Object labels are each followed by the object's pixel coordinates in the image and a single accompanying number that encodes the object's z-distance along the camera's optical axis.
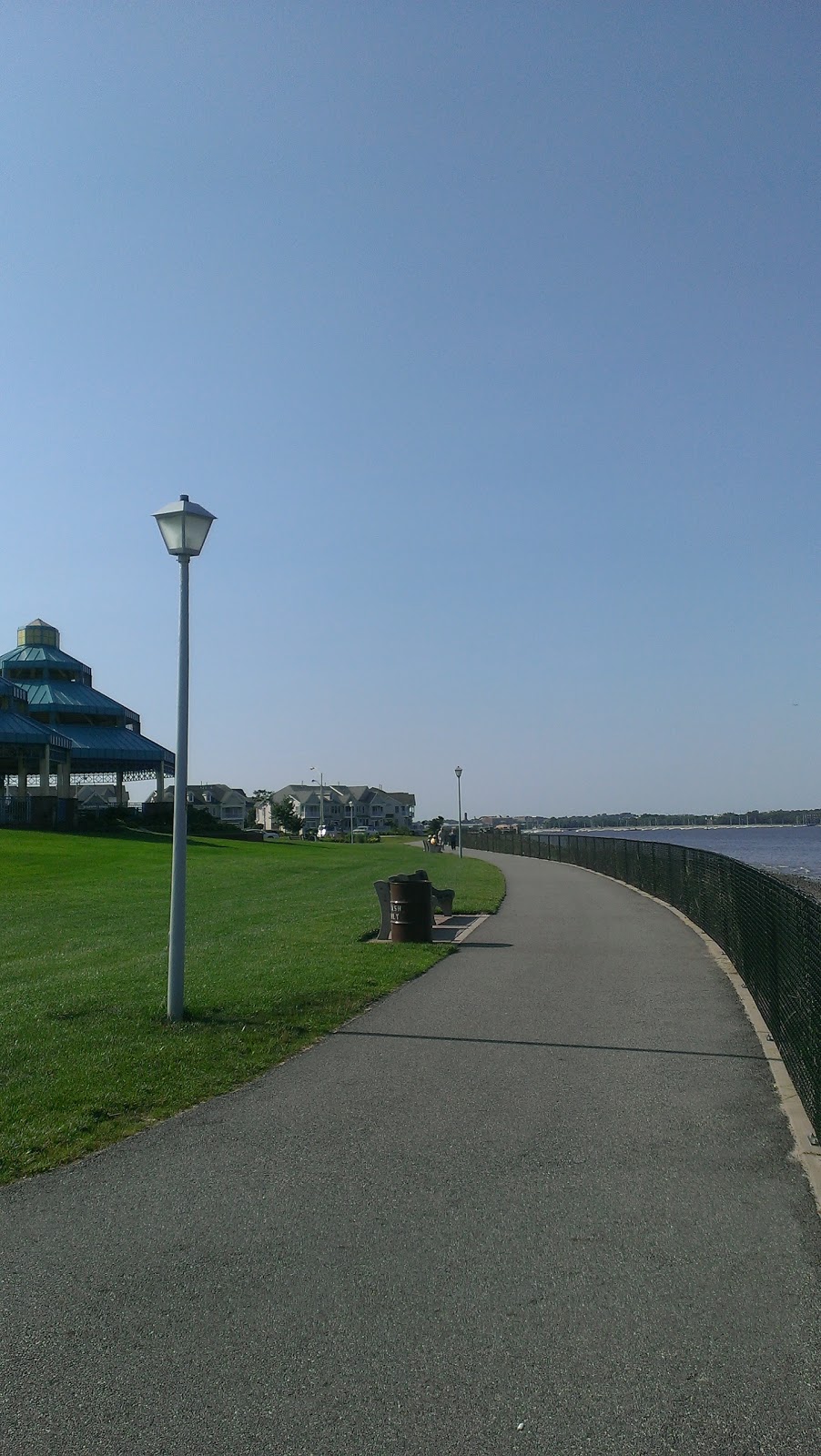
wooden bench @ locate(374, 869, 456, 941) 17.48
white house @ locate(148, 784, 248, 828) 165.12
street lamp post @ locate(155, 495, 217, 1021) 10.84
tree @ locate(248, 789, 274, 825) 175.79
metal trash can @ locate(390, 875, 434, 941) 16.89
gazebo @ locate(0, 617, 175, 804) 64.06
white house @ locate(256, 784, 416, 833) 172.88
